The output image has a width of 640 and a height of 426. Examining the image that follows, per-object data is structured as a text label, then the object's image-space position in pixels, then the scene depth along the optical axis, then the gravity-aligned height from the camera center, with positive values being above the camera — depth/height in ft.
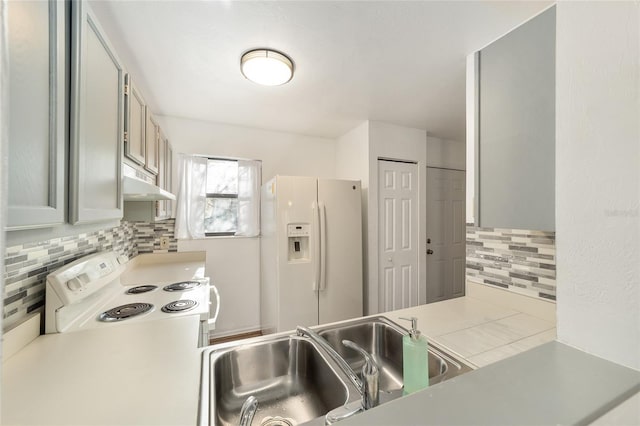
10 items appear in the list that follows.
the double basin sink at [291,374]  3.06 -2.14
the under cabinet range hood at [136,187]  4.00 +0.43
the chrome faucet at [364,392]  2.36 -1.71
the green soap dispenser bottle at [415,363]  2.69 -1.60
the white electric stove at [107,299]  3.81 -1.75
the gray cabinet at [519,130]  3.36 +1.21
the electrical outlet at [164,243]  8.82 -1.03
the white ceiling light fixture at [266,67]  5.24 +3.13
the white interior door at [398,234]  9.23 -0.75
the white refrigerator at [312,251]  7.64 -1.19
